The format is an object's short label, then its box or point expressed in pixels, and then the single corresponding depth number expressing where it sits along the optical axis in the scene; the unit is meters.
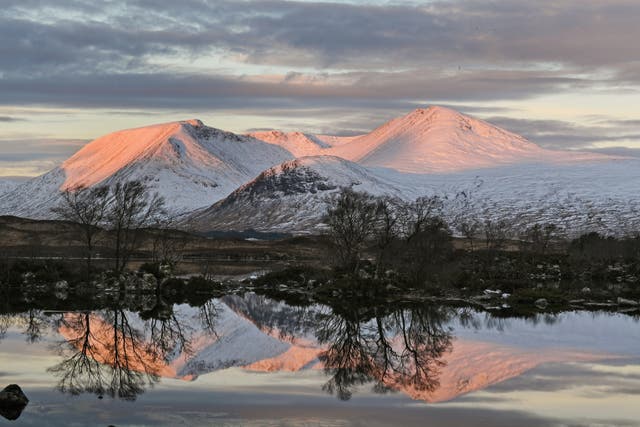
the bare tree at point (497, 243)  123.57
